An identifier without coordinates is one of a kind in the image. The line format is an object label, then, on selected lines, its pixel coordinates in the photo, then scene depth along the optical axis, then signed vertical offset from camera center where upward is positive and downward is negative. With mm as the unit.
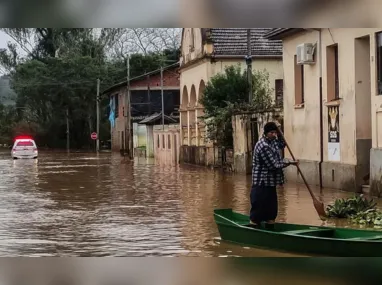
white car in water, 48250 -636
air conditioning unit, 22203 +2269
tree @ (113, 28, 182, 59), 68062 +8389
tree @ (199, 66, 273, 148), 30812 +1529
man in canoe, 10648 -584
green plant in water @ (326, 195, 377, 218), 14289 -1385
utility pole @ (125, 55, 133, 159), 56456 +1023
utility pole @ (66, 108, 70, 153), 69562 +181
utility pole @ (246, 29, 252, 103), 30359 +2461
